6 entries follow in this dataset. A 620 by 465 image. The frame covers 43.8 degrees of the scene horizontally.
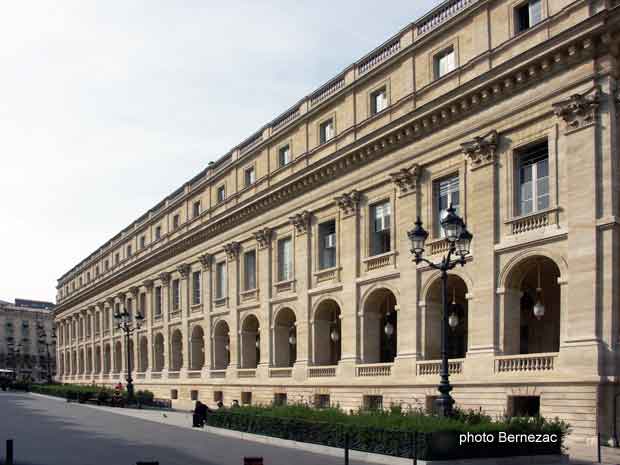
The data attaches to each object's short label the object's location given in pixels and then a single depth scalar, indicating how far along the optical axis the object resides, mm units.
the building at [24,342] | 165000
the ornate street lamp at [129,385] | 49562
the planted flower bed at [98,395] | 50719
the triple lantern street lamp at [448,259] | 19766
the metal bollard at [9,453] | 14656
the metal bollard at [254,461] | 11014
